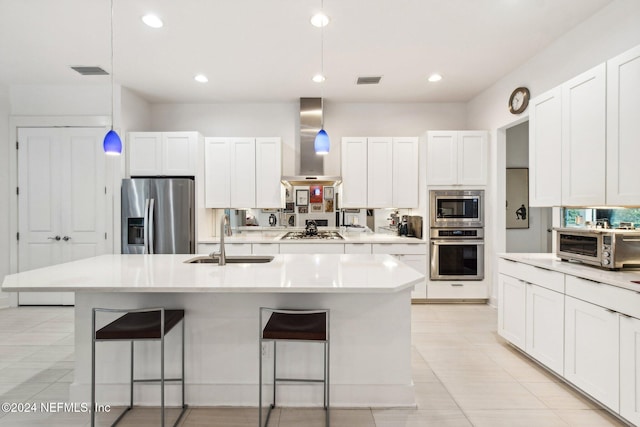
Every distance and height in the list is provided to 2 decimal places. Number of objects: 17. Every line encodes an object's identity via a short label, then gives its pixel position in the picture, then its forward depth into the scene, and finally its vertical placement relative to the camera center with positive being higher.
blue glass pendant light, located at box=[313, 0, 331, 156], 2.77 +0.60
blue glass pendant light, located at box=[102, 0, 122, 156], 2.64 +0.56
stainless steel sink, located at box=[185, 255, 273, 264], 2.60 -0.40
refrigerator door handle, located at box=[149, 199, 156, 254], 4.00 -0.15
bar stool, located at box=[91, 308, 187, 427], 1.79 -0.67
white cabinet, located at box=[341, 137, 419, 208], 4.58 +0.60
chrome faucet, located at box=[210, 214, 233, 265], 2.29 -0.28
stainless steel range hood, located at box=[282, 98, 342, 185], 4.72 +1.13
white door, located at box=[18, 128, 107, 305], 4.25 +0.21
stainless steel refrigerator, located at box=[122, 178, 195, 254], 4.08 -0.04
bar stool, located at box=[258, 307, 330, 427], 1.79 -0.68
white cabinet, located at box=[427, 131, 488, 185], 4.33 +0.73
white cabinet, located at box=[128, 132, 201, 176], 4.34 +0.78
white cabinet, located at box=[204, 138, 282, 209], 4.59 +0.62
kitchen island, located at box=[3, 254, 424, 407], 2.13 -0.93
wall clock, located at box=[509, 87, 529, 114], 3.58 +1.29
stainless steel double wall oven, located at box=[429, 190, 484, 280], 4.32 -0.28
